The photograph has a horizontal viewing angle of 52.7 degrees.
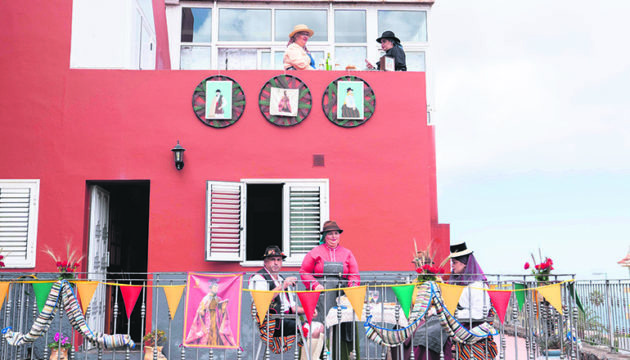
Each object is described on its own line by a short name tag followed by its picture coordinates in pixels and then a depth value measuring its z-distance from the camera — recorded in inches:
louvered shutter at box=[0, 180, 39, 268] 352.8
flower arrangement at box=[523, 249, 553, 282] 306.7
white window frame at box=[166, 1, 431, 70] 527.8
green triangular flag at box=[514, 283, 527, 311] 283.7
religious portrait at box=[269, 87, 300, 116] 373.1
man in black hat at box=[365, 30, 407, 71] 394.9
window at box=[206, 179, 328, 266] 353.7
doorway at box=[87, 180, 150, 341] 375.6
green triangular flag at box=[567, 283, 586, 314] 274.0
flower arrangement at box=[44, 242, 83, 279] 268.2
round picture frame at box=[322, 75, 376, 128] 374.9
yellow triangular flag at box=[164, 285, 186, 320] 258.2
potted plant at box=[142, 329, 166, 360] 335.6
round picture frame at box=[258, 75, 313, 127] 373.4
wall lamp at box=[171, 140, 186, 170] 361.1
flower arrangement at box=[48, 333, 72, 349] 335.3
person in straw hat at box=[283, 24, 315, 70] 385.7
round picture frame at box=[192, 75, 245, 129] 371.2
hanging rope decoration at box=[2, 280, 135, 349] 265.9
